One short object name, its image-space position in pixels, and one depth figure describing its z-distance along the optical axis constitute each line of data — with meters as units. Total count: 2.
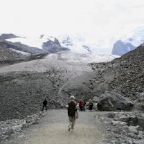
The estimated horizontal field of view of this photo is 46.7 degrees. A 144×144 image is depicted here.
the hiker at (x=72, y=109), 9.94
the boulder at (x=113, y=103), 18.31
